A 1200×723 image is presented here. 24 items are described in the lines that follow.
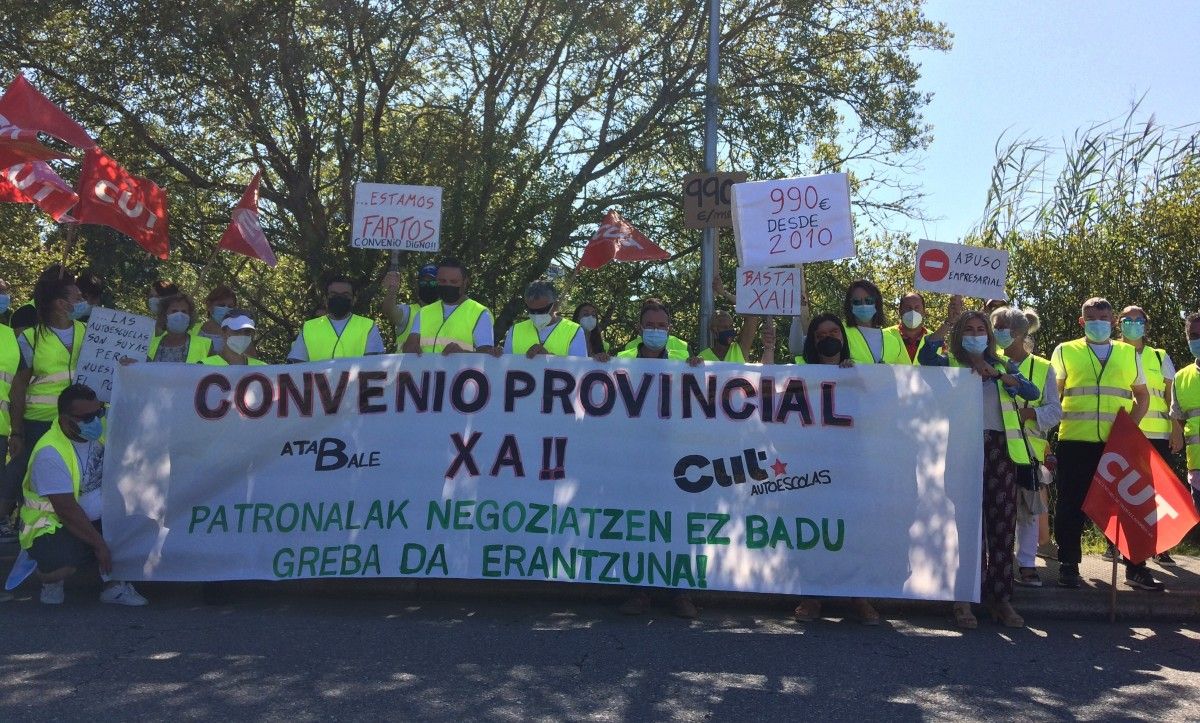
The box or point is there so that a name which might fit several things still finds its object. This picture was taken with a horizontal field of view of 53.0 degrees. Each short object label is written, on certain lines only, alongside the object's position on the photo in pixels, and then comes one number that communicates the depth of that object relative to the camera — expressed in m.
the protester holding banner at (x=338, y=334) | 7.60
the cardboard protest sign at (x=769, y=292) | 8.38
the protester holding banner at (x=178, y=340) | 8.06
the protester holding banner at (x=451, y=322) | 7.75
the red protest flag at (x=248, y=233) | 8.98
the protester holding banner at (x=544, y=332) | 7.61
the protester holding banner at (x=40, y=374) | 7.56
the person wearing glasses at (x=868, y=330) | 7.62
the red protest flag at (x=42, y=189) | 8.87
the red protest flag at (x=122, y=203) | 8.45
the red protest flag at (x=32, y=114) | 8.39
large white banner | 6.84
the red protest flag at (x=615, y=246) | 9.96
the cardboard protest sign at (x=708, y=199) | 9.40
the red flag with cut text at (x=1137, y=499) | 6.75
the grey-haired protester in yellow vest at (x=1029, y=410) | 7.26
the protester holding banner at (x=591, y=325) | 8.59
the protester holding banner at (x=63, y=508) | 6.80
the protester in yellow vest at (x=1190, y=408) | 8.05
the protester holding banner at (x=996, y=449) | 6.78
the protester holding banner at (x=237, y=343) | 7.81
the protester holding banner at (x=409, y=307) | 7.96
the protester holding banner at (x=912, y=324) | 8.12
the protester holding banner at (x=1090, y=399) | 7.68
